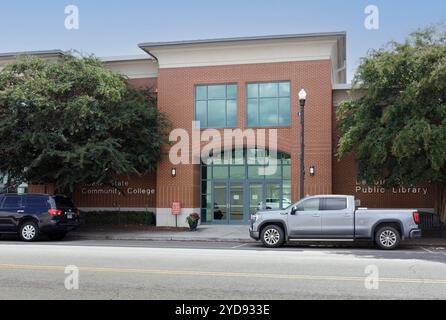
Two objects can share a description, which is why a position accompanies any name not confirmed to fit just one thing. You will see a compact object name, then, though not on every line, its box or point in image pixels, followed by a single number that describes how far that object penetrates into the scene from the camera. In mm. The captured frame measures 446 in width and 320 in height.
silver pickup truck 16953
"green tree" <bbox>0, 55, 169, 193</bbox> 22797
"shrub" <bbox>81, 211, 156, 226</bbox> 26719
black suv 20031
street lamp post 20734
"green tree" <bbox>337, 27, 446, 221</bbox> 18875
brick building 25078
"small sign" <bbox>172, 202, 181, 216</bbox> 25750
